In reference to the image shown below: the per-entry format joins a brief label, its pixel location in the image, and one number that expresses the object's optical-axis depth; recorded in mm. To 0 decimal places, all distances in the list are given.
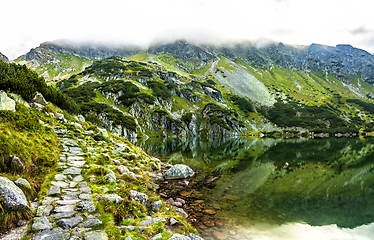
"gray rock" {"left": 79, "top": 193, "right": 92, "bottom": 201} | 8810
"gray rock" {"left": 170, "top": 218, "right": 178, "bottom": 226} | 9445
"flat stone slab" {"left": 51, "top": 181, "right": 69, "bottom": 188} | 9588
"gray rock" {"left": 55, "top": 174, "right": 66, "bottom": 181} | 10359
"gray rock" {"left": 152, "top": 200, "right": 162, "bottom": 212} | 11530
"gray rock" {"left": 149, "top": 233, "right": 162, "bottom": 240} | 7074
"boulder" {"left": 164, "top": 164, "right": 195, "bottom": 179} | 23441
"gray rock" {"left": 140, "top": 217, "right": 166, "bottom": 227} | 8542
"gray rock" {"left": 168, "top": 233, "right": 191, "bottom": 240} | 7087
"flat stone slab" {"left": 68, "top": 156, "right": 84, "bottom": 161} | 14340
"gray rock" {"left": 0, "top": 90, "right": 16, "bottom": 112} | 13241
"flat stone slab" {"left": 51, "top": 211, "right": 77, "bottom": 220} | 6694
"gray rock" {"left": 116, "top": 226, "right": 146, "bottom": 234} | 7383
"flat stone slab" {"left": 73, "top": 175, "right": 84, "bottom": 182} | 11009
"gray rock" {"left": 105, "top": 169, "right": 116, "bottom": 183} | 12320
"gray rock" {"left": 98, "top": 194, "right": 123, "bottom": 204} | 8962
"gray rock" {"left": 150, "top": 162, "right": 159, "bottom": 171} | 25984
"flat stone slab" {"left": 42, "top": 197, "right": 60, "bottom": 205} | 7506
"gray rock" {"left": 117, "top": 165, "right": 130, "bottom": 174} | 16706
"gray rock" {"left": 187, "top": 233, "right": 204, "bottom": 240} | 8600
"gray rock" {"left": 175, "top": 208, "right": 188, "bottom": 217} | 13406
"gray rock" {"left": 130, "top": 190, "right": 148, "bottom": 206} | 10882
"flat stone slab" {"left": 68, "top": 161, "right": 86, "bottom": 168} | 13168
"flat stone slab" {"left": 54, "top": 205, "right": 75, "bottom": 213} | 7221
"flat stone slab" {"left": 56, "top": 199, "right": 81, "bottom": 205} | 7898
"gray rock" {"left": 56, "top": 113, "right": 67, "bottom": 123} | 24256
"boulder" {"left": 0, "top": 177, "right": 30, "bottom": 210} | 5801
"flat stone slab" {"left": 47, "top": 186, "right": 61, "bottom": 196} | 8422
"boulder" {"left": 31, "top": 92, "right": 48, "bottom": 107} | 24241
